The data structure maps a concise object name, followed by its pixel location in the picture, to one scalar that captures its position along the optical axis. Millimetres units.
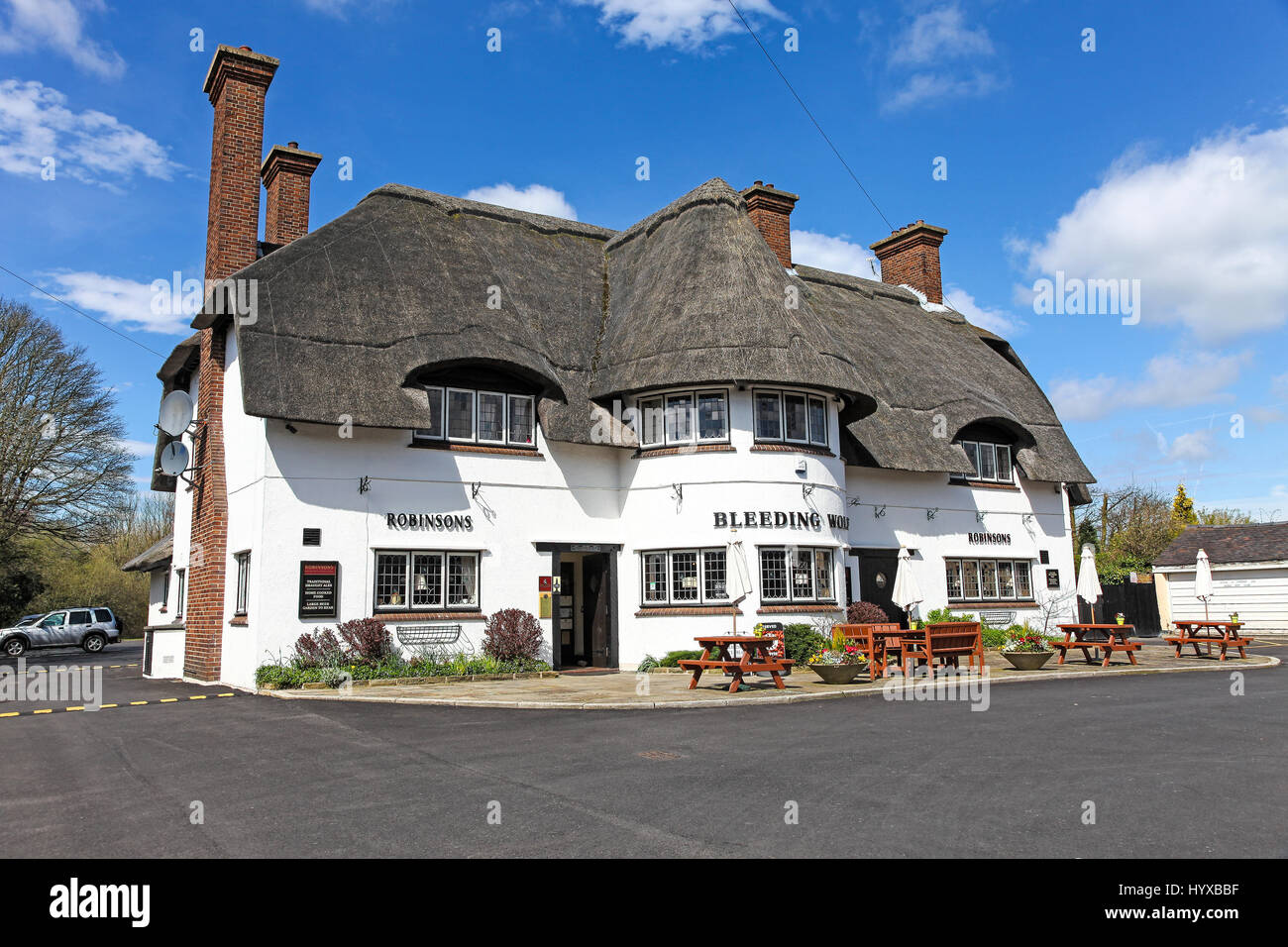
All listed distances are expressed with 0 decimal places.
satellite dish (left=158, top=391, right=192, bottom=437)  19219
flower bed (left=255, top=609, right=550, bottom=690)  15211
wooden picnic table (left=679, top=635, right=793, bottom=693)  13820
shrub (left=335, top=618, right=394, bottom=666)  15773
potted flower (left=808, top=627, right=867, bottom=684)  14266
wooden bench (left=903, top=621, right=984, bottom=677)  15406
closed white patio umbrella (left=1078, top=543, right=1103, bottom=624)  19828
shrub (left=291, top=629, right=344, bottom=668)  15445
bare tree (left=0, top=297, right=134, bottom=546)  31766
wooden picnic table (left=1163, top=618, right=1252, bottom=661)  19516
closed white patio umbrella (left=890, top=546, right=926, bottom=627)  17031
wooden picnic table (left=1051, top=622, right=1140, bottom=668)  17812
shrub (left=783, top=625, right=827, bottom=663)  17641
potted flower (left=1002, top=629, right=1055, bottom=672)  16766
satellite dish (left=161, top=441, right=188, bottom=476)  19047
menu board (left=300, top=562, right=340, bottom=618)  15828
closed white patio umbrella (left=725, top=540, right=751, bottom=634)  15930
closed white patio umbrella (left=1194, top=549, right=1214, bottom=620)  21269
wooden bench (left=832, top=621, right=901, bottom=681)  15346
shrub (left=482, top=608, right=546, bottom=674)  17078
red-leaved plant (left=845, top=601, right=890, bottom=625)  19125
